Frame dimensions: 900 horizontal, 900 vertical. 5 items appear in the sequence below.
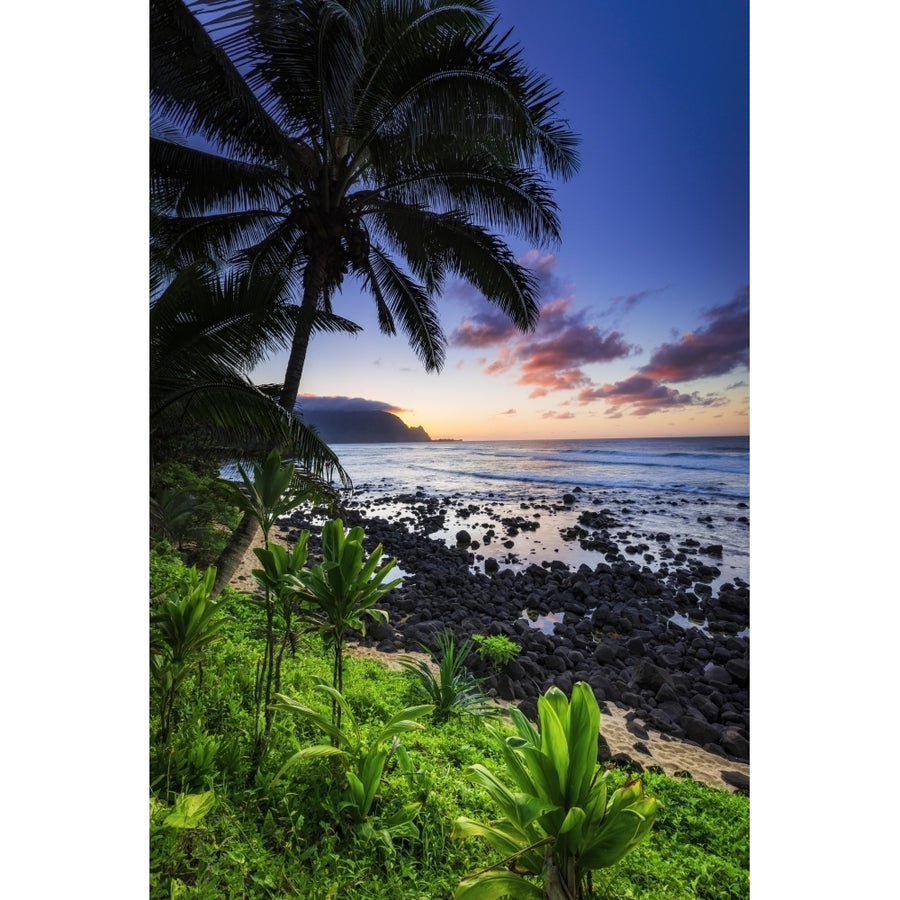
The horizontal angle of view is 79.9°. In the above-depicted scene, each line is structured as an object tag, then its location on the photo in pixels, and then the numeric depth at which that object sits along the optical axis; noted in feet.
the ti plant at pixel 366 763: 4.12
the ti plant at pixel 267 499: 4.98
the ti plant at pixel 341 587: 4.83
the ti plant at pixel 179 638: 4.95
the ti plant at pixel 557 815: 3.35
